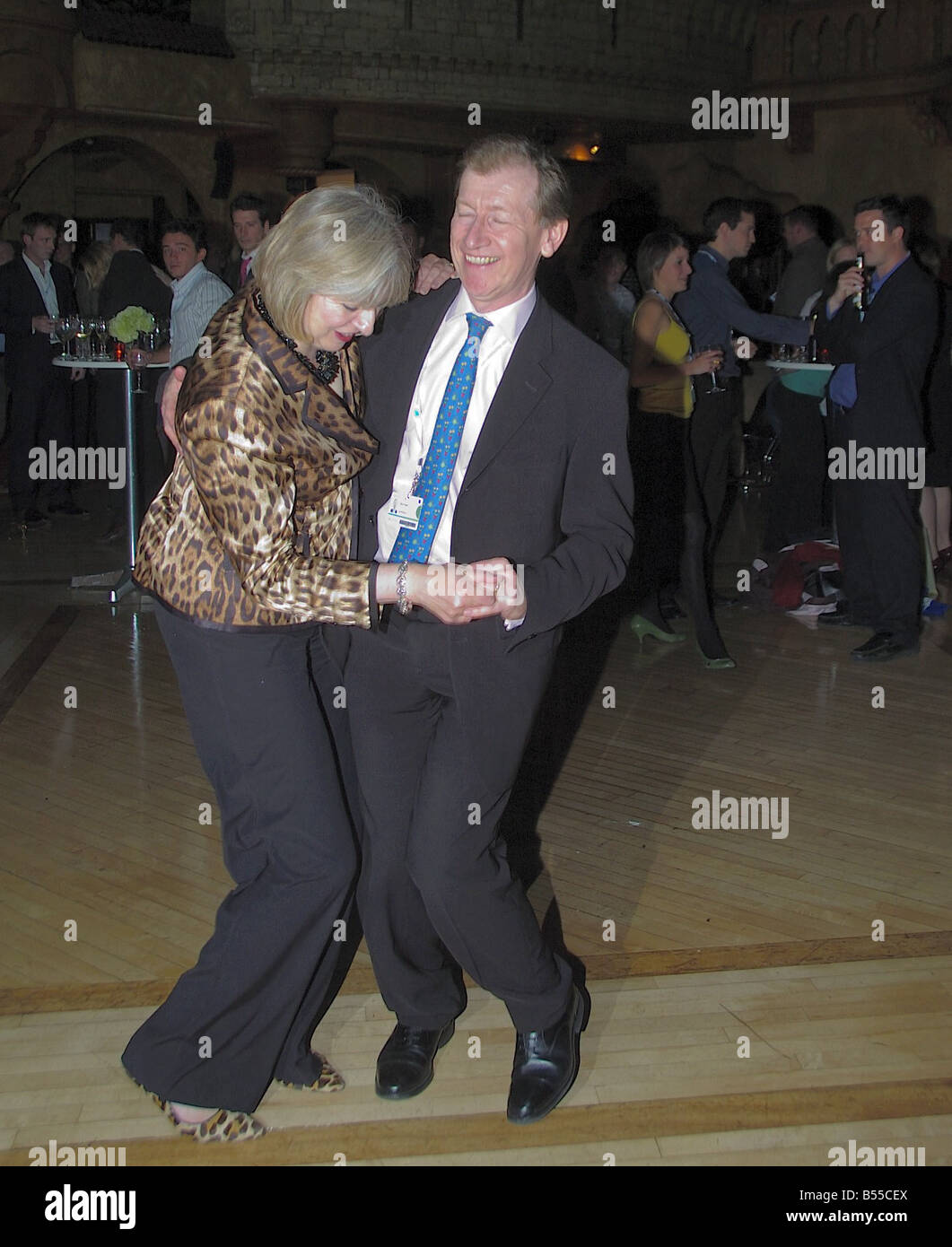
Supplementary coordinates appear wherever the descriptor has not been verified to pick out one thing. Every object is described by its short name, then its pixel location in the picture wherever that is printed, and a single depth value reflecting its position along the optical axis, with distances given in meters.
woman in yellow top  5.39
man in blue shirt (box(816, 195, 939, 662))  5.58
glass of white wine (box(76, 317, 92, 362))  6.81
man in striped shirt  5.85
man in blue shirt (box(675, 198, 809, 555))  5.77
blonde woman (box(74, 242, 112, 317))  9.23
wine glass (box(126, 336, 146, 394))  6.44
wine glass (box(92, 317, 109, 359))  6.86
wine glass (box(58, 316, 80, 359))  6.80
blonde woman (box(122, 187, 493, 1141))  2.05
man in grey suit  2.25
